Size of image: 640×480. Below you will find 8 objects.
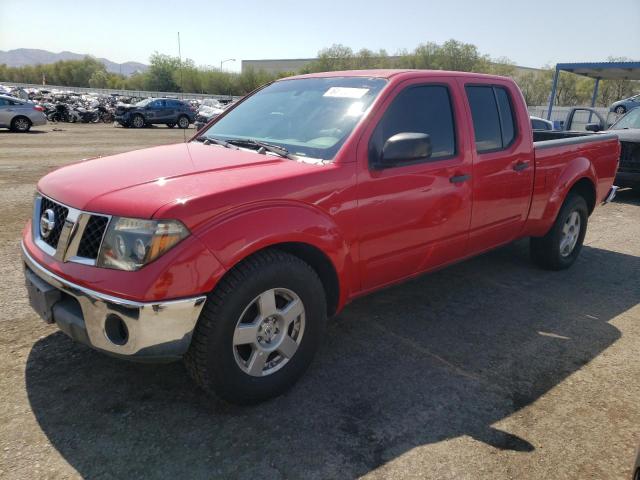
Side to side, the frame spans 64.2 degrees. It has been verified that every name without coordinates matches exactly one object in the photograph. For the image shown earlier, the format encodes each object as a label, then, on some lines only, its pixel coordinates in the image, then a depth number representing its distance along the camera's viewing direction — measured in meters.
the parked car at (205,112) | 31.24
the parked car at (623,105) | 21.27
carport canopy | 18.70
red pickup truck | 2.43
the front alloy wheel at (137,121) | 28.86
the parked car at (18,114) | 21.33
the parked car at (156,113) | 28.72
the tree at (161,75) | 94.75
